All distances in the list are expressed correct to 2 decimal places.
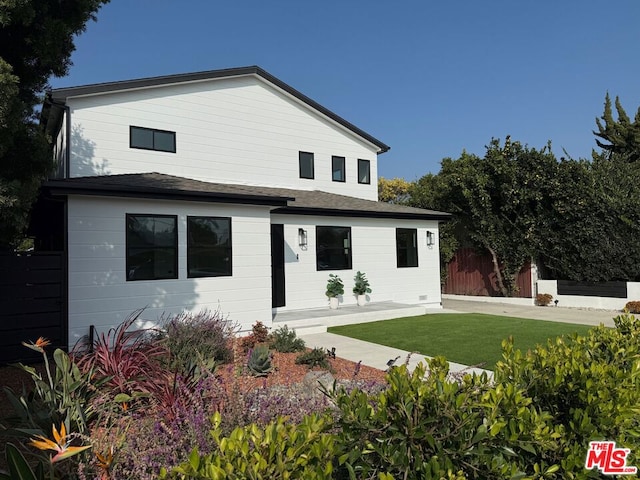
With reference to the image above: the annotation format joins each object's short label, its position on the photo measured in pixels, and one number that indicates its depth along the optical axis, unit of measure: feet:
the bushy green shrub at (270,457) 5.09
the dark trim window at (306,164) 49.21
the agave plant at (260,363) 18.82
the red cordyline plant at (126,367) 13.57
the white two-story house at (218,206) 27.04
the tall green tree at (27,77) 17.34
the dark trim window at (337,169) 51.81
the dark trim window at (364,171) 54.13
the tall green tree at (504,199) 49.21
